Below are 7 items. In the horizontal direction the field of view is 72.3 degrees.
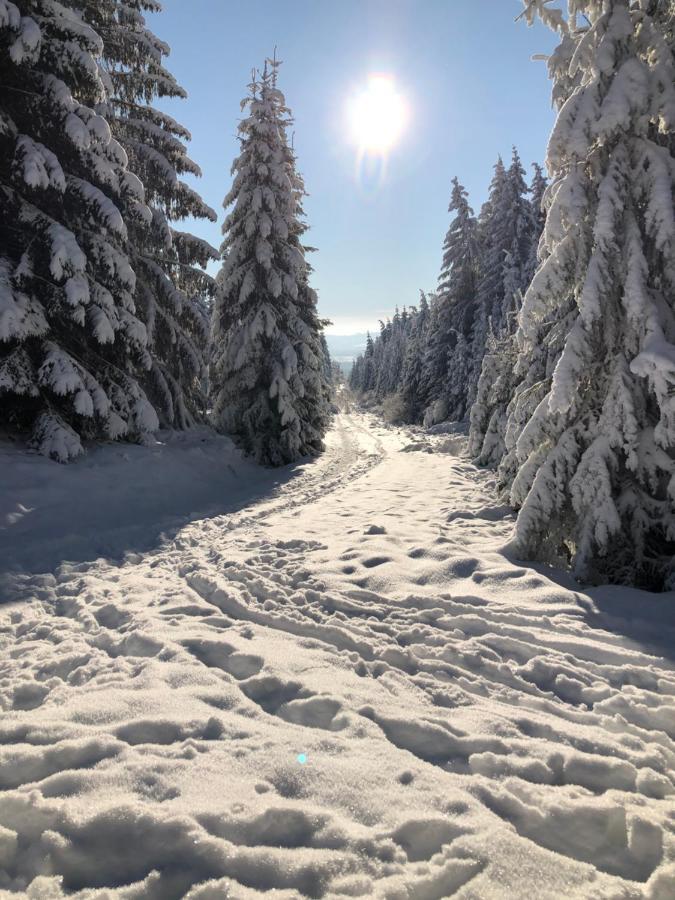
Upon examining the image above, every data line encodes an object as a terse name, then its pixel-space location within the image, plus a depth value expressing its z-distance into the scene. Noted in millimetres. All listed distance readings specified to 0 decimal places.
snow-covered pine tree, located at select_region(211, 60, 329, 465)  15508
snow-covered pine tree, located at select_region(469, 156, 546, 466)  26312
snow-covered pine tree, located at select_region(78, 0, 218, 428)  12516
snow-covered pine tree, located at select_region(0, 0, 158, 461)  8469
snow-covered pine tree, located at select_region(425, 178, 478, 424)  30297
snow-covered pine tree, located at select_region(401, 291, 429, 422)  37531
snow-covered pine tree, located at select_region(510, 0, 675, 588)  5375
